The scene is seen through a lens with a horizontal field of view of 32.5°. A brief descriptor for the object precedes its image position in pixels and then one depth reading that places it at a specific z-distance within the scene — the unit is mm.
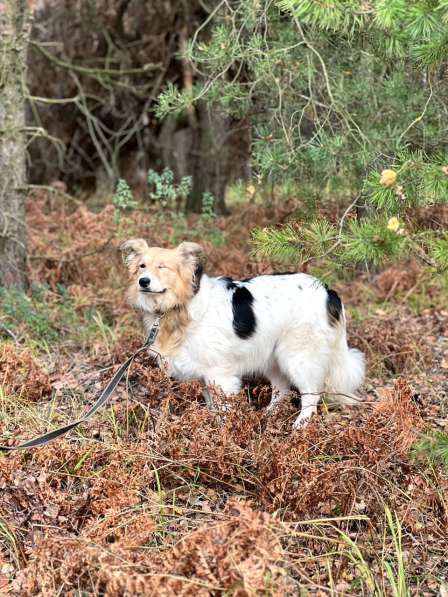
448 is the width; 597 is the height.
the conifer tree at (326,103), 3664
